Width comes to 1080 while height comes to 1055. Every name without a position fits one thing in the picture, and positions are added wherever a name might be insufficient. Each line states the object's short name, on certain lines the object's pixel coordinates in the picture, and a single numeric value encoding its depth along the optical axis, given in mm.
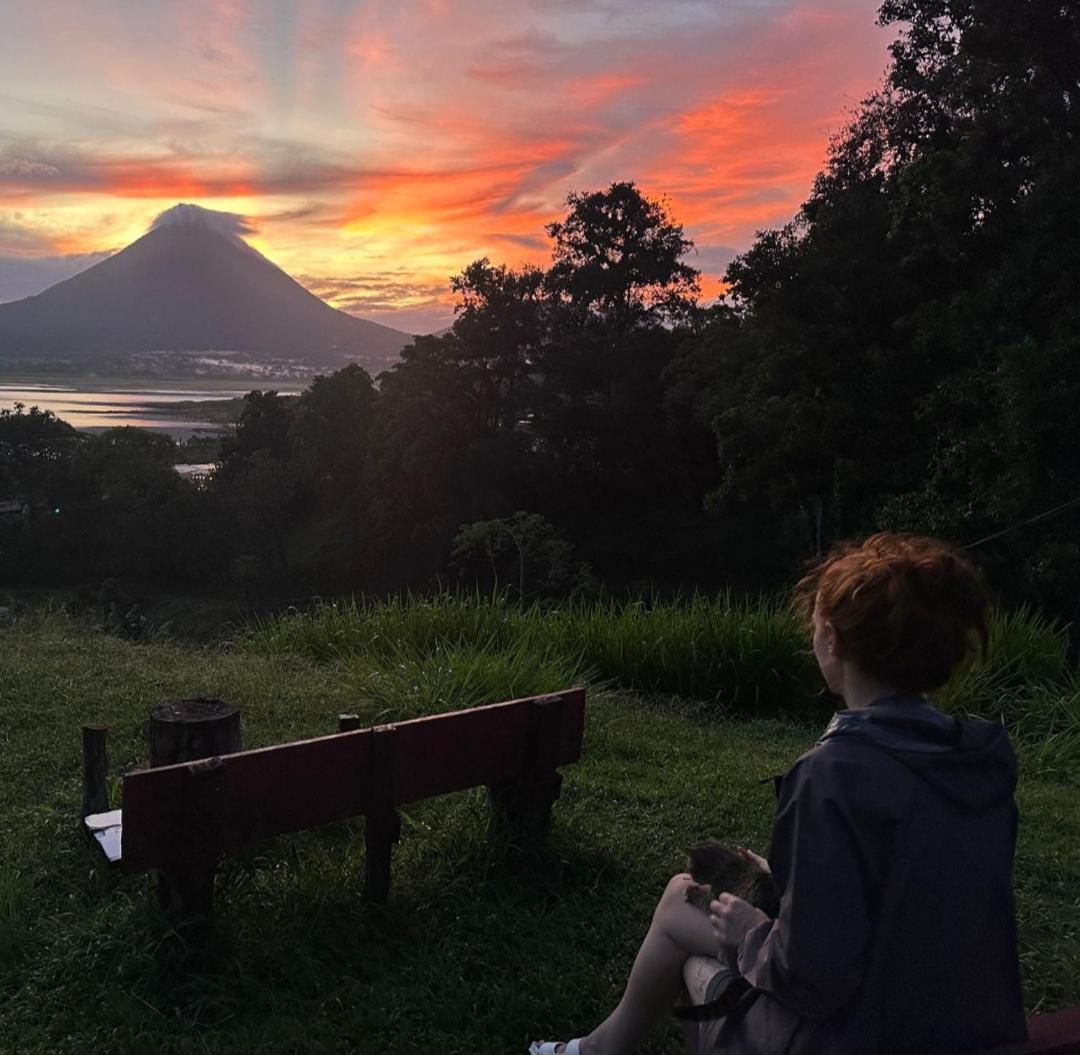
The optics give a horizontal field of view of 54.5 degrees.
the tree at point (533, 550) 29156
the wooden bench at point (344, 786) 2434
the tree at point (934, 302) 14797
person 1479
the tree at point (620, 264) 42625
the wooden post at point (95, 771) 3379
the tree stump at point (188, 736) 3143
